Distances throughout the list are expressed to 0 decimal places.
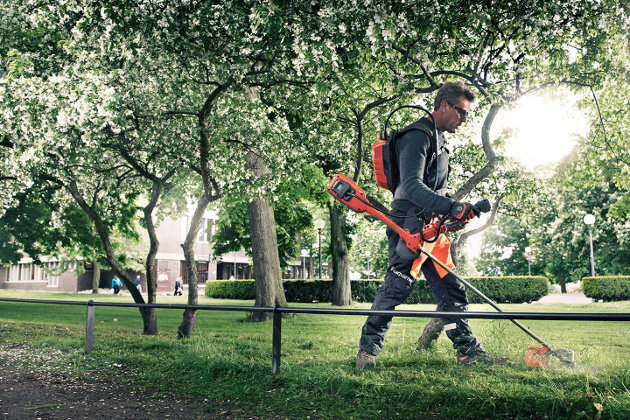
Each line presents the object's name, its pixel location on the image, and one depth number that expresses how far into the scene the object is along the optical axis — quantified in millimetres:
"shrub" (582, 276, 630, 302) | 21469
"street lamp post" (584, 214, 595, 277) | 23911
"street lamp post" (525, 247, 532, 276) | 42369
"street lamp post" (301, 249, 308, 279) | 45559
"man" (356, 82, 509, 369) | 3979
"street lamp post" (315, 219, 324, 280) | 22328
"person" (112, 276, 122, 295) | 41022
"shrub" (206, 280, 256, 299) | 28502
